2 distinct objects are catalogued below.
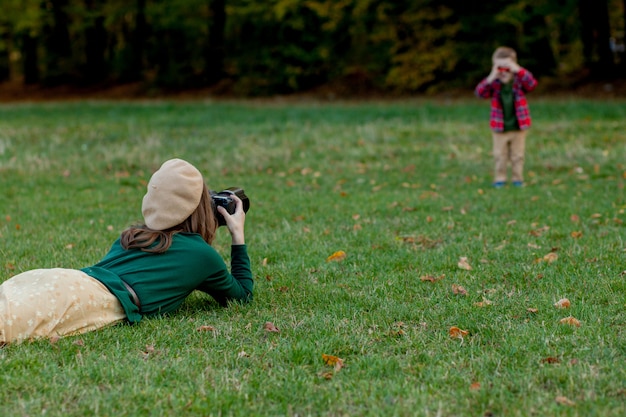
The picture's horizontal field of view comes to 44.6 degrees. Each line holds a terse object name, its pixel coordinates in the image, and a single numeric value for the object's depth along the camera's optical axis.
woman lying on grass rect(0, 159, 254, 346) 4.07
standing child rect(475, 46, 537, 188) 10.11
